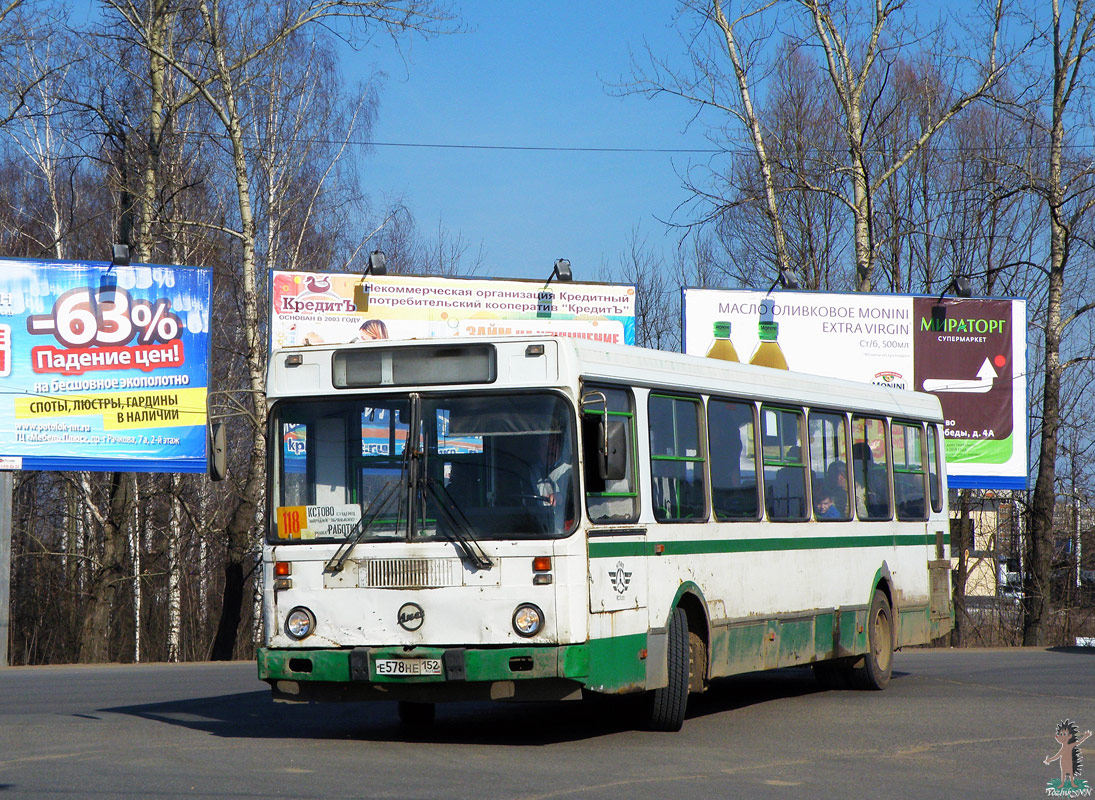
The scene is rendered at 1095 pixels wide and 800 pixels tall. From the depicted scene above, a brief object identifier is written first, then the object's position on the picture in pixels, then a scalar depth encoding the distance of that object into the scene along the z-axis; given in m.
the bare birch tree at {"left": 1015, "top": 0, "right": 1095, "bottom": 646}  26.42
